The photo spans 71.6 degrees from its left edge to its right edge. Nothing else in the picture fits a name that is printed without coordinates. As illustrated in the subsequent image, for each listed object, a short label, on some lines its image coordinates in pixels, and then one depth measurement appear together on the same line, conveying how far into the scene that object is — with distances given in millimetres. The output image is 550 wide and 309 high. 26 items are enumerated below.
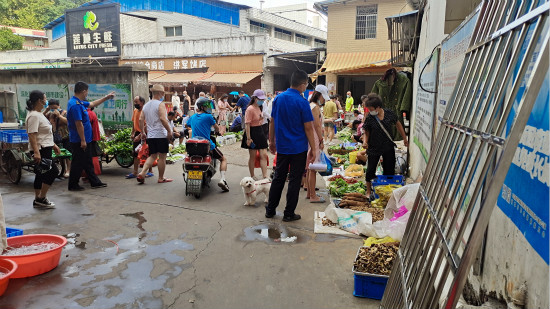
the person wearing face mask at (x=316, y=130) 5906
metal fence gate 1508
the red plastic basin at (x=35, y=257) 3684
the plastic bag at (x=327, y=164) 6234
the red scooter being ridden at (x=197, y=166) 6535
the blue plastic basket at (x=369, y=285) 3320
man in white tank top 7141
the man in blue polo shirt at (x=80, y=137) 6703
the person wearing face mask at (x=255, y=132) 7180
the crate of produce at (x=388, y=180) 6062
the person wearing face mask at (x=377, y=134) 6070
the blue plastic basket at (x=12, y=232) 4223
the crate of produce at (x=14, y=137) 7500
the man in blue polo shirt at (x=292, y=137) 5211
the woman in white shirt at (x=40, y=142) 5777
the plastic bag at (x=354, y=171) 8023
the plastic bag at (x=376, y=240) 4209
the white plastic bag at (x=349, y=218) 4918
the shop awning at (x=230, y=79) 23719
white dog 6036
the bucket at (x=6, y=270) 3297
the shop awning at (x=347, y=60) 20717
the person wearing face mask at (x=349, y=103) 19484
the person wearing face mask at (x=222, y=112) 15391
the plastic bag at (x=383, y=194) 5666
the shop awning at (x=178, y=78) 25706
